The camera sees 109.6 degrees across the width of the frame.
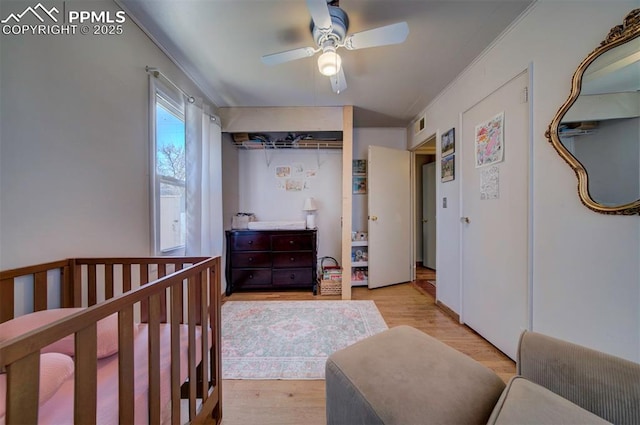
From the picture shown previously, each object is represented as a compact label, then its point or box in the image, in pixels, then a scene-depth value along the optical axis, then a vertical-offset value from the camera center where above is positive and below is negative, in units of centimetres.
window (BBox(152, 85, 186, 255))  170 +33
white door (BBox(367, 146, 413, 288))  304 -5
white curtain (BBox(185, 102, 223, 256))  201 +31
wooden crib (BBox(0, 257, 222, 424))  44 -38
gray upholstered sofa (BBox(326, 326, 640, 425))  60 -57
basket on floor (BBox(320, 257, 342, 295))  283 -88
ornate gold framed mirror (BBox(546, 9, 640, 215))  95 +41
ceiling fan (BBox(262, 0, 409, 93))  128 +107
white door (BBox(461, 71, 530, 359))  148 -10
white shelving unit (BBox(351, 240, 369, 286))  312 -69
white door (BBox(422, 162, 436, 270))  397 -5
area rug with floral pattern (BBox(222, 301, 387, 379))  153 -103
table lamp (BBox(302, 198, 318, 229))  310 +5
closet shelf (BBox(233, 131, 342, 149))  306 +98
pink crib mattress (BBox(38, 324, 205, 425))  63 -57
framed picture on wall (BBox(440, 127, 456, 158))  223 +72
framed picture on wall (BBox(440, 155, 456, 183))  226 +45
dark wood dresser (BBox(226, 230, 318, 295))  286 -59
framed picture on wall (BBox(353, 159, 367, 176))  340 +68
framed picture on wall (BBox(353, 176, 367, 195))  341 +42
